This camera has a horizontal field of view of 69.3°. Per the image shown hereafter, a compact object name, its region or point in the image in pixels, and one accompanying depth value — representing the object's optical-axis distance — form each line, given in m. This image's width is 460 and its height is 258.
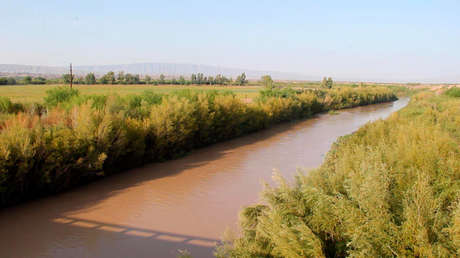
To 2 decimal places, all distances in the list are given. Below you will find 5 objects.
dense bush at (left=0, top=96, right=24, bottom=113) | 15.39
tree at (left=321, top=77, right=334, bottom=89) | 77.93
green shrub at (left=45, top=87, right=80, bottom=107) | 18.96
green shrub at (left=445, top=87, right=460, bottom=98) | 37.03
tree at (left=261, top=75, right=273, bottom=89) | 70.24
